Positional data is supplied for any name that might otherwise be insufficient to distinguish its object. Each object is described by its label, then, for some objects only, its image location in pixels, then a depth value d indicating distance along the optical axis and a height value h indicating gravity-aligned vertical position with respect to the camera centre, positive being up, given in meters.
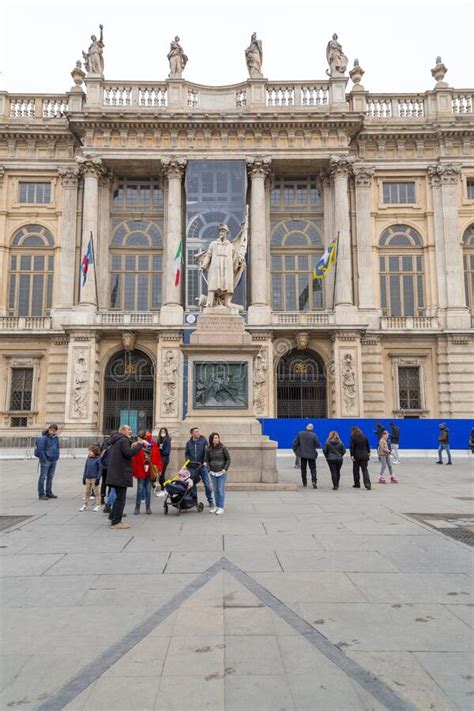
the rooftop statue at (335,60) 32.69 +21.87
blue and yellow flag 28.36 +8.26
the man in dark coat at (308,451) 14.24 -0.85
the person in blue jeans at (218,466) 10.10 -0.88
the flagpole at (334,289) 31.05 +7.48
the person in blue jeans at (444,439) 21.17 -0.82
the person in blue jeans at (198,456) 10.38 -0.72
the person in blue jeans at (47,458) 12.30 -0.88
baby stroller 10.09 -1.45
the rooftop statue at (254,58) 32.94 +22.06
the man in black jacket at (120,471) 8.78 -0.85
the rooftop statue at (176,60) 32.97 +22.06
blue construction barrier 25.94 -0.62
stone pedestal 13.28 +0.61
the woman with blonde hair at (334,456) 13.77 -0.95
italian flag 29.73 +8.64
